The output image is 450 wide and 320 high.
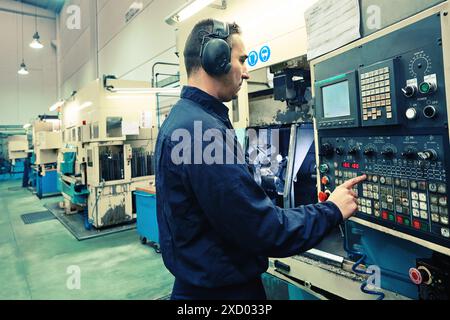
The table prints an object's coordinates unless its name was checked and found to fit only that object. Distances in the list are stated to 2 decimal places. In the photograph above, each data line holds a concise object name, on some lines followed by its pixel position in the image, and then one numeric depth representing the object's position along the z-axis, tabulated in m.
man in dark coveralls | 0.70
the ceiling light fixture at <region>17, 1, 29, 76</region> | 8.34
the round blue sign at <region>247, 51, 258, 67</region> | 1.49
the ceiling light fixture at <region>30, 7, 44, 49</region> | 6.90
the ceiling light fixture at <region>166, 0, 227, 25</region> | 1.64
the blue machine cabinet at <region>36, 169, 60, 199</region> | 6.74
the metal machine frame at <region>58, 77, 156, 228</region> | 3.95
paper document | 0.95
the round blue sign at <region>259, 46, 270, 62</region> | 1.41
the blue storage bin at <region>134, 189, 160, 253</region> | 3.18
